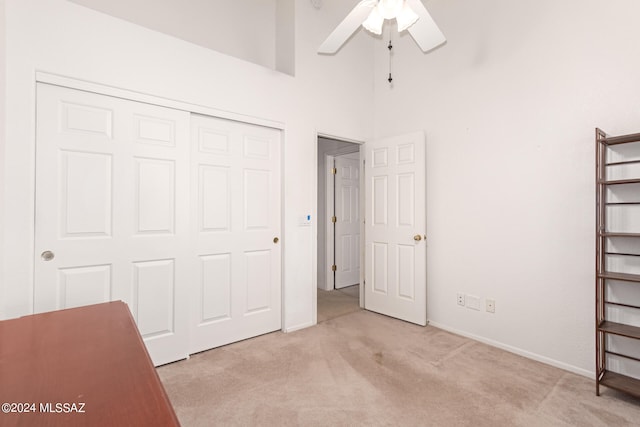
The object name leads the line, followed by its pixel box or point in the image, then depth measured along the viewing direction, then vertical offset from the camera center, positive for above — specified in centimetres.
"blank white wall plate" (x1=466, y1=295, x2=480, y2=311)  285 -82
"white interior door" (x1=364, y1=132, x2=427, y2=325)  318 -15
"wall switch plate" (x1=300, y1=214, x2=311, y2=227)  313 -7
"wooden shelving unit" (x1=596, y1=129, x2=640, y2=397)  194 -23
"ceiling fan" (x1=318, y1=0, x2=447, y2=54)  177 +116
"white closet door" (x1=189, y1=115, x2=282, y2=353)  258 -15
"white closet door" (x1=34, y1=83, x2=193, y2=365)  195 +3
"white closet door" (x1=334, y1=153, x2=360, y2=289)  467 -11
